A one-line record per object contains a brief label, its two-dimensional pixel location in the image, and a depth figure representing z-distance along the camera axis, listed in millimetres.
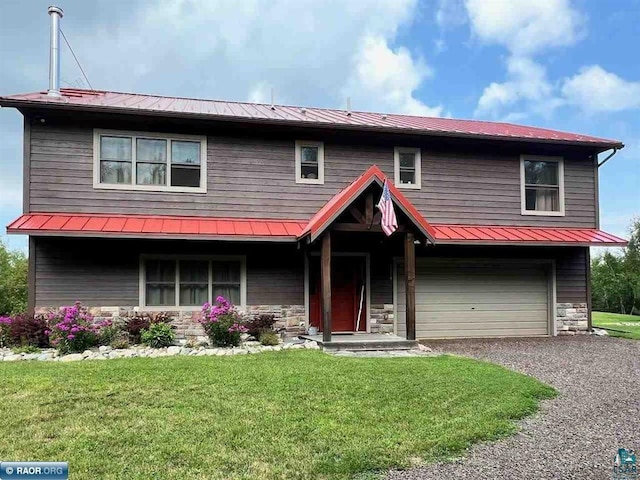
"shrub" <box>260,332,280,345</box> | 10219
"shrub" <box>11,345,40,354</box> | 9266
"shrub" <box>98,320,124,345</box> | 9969
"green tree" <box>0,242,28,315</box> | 21750
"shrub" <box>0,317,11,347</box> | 9758
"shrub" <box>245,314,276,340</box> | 10734
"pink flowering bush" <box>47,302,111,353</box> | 9211
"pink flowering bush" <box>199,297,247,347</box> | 9930
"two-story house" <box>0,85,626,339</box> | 10828
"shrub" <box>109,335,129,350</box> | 9719
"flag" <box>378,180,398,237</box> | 9453
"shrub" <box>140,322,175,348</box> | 9977
